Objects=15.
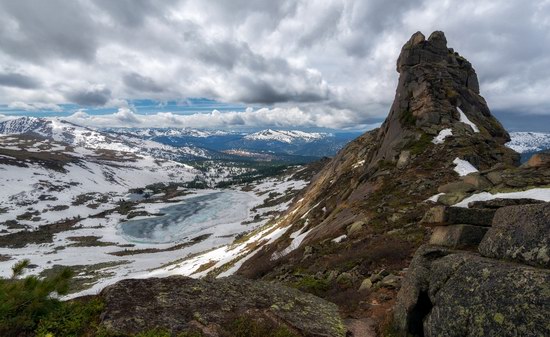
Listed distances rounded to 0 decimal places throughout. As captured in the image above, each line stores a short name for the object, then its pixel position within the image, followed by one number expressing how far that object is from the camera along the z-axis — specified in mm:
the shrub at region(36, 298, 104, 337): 9000
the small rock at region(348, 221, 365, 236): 26359
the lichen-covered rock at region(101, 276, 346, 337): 10092
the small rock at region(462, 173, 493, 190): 21672
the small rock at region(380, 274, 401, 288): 15519
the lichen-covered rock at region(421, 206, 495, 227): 12941
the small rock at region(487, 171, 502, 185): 21450
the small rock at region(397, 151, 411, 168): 37759
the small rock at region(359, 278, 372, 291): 16384
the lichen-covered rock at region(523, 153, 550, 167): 22270
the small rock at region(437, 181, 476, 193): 22233
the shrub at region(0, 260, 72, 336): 8656
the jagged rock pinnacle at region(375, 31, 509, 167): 43875
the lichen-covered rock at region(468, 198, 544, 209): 15672
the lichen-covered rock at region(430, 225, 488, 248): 12266
